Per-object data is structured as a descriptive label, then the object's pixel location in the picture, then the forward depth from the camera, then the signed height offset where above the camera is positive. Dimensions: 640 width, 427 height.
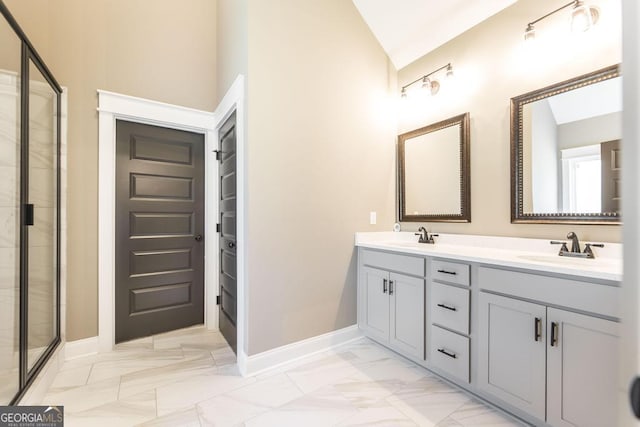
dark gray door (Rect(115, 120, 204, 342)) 2.57 -0.14
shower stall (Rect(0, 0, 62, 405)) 1.62 +0.02
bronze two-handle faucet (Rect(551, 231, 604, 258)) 1.67 -0.20
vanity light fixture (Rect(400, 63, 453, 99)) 2.55 +1.18
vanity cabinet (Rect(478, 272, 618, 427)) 1.26 -0.72
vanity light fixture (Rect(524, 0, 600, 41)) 1.68 +1.17
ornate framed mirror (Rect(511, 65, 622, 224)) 1.66 +0.41
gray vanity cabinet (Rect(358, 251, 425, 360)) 2.09 -0.69
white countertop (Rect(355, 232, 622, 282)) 1.37 -0.25
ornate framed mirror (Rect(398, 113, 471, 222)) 2.38 +0.38
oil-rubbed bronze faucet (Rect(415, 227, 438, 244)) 2.56 -0.20
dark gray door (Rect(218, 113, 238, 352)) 2.42 -0.14
